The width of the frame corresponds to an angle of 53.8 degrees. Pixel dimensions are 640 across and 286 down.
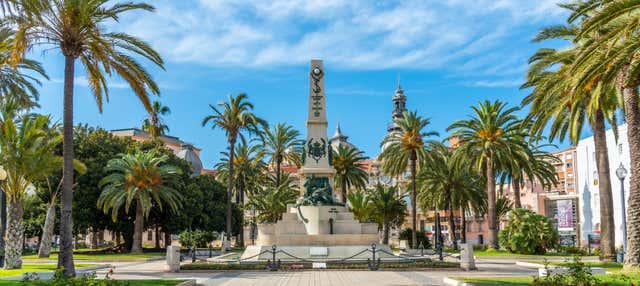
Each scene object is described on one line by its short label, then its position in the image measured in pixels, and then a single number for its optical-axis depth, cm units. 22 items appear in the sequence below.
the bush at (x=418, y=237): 5475
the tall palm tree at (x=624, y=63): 1570
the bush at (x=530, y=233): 4022
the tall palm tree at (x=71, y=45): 1922
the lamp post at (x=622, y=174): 2616
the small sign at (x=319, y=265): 2589
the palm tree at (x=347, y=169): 5788
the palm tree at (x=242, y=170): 6629
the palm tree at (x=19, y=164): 2647
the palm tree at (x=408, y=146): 5022
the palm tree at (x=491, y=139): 4294
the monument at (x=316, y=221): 2995
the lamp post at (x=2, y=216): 2225
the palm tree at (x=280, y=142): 5888
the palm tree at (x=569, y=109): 2341
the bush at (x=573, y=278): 1476
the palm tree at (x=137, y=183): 4403
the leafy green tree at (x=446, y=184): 5159
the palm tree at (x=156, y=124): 5719
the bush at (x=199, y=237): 5481
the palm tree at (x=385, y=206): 5584
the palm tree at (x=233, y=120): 4975
